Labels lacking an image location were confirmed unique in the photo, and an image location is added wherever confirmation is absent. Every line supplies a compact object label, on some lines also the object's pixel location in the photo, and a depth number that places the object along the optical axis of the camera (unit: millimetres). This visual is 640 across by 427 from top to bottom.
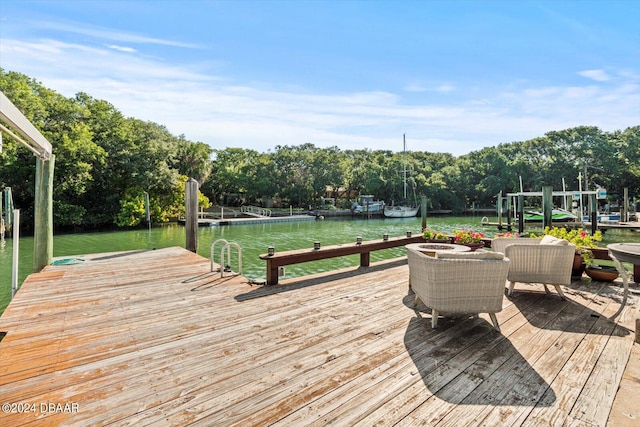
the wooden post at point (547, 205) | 10250
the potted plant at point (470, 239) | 5219
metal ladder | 4727
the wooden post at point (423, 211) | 14389
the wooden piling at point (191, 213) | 7387
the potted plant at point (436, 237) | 5609
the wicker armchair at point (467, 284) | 2654
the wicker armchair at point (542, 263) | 3486
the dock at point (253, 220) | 22906
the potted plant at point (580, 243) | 4363
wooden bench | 4332
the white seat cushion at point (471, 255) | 2848
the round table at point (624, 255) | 2650
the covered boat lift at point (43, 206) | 5405
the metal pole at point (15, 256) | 4481
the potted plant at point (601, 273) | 4309
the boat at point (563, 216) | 20312
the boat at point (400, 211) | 34188
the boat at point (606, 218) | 20806
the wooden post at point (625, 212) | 19744
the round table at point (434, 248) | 3731
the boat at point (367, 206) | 34822
